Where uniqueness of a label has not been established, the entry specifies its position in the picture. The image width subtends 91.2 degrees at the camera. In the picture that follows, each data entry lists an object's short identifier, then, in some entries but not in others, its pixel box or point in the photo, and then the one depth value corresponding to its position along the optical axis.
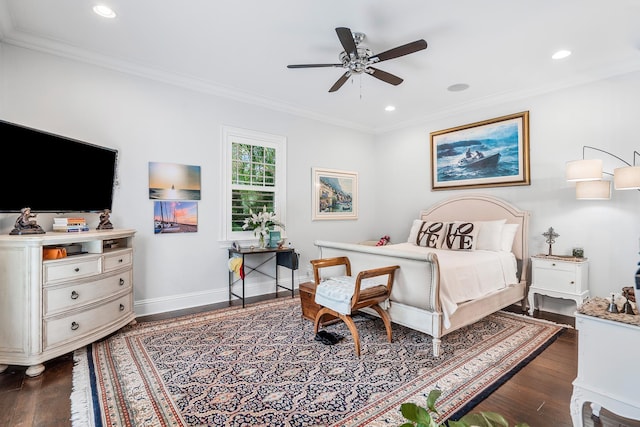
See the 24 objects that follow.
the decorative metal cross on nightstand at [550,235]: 3.74
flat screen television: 2.42
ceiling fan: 2.43
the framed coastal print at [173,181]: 3.62
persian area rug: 1.85
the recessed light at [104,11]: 2.50
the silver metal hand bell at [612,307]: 1.58
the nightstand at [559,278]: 3.44
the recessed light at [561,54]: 3.14
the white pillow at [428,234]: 4.23
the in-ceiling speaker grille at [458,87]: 3.99
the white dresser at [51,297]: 2.26
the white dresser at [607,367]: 1.43
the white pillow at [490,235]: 3.93
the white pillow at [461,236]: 3.93
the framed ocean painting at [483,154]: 4.19
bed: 2.65
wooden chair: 2.61
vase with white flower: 4.22
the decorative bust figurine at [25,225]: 2.46
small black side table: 3.97
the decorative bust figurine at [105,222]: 3.08
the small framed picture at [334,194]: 5.20
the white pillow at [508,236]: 3.96
